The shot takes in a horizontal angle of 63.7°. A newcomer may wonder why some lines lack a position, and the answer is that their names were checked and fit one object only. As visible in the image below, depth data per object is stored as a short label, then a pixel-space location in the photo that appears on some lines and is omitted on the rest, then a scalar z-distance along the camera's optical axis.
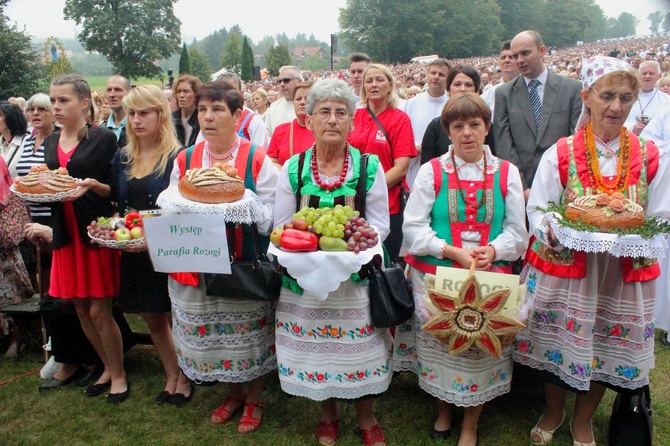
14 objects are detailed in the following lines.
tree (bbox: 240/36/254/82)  49.72
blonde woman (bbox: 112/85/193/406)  3.85
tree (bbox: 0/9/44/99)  17.94
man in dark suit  4.35
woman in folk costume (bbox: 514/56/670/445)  3.04
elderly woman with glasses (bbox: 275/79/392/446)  3.31
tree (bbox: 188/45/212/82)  66.18
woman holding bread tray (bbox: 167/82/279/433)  3.53
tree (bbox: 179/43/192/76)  46.44
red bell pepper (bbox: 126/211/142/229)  3.57
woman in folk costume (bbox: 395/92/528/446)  3.31
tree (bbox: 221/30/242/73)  72.81
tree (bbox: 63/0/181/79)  52.31
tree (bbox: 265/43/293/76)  61.88
